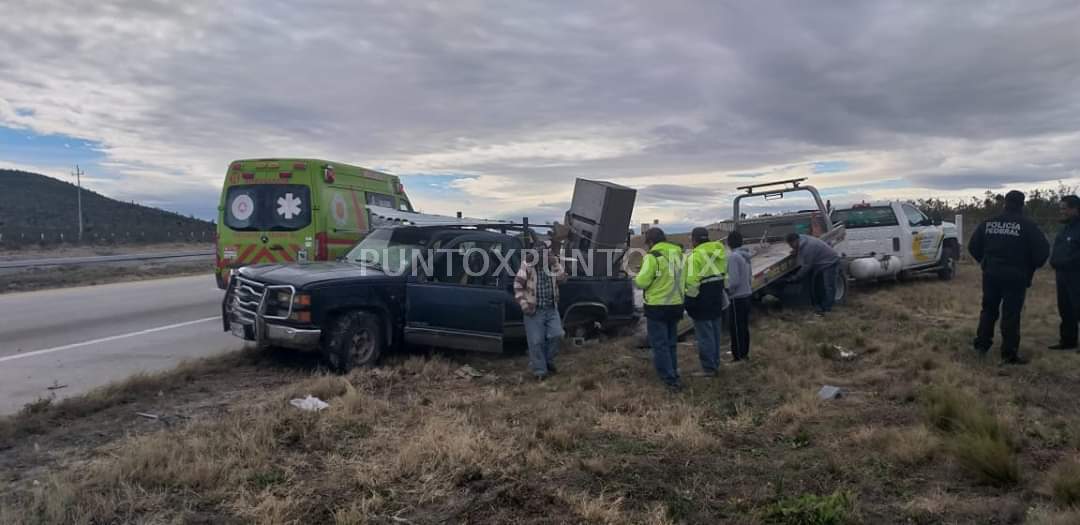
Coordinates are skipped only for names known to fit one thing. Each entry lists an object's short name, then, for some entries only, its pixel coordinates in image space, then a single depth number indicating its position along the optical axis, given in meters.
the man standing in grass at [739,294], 8.40
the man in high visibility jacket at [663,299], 7.20
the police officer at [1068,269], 7.69
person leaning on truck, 11.30
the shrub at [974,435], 4.38
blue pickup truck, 7.43
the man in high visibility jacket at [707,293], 7.61
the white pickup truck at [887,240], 13.76
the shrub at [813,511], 3.81
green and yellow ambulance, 10.89
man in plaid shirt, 7.66
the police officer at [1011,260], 7.37
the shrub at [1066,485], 3.90
